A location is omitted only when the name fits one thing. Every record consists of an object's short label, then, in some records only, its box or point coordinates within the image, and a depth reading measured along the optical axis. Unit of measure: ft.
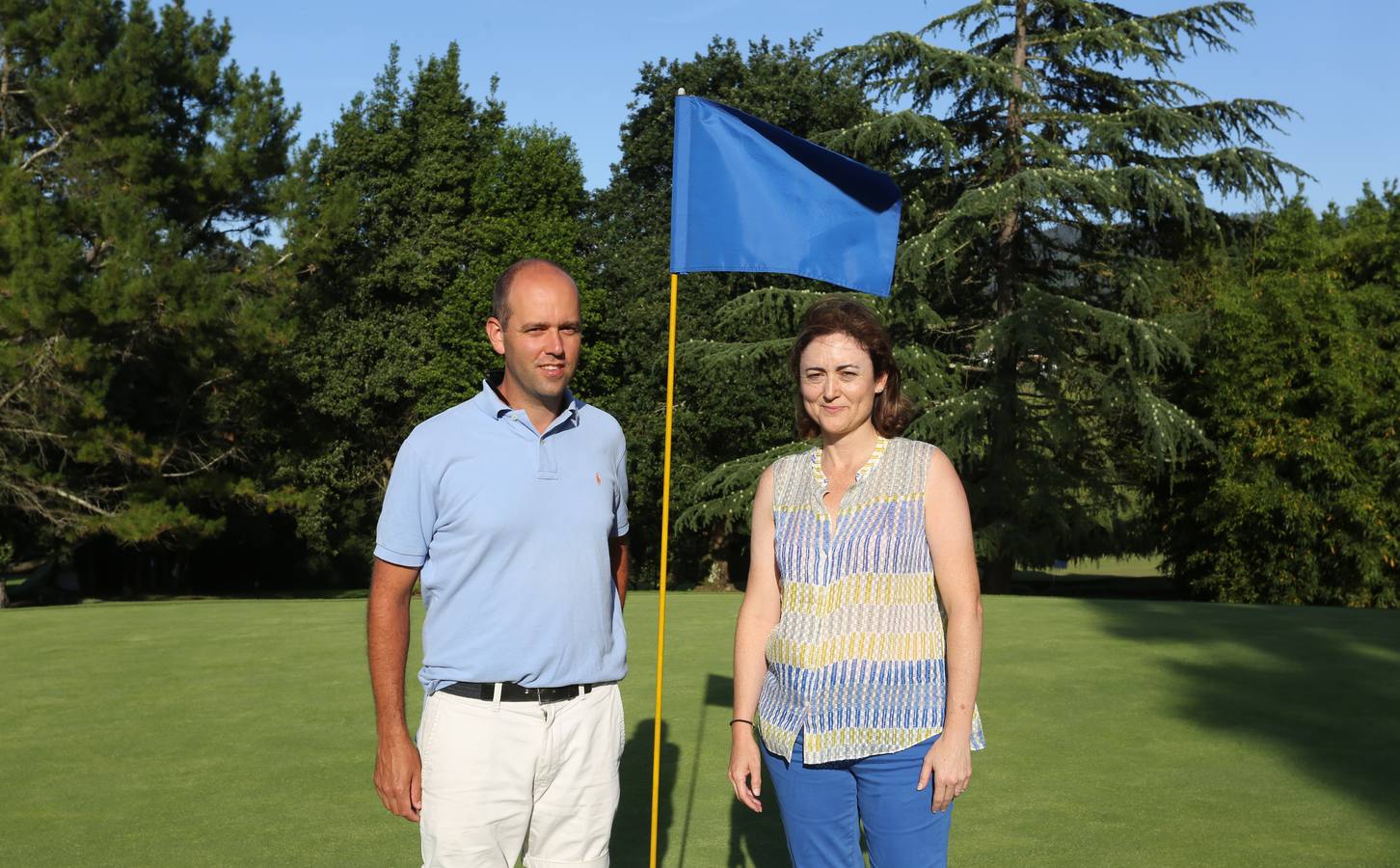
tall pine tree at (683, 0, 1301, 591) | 78.23
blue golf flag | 14.80
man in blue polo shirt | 10.56
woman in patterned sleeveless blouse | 10.03
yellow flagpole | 13.33
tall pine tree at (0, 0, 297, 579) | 80.74
